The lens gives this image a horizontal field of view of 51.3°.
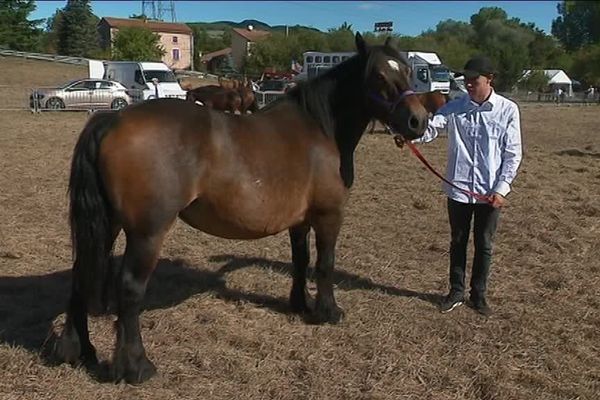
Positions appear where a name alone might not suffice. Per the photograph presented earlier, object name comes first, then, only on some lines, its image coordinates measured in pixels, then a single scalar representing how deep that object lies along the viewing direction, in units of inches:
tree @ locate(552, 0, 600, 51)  4552.2
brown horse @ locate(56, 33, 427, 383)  145.3
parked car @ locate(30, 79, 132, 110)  1024.9
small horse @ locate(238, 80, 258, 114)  751.4
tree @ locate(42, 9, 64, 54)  2765.7
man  193.3
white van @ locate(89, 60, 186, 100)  1105.4
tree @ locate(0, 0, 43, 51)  2165.4
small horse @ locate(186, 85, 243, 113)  740.0
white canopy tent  2810.0
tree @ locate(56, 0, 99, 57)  2632.9
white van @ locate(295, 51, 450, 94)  1154.7
